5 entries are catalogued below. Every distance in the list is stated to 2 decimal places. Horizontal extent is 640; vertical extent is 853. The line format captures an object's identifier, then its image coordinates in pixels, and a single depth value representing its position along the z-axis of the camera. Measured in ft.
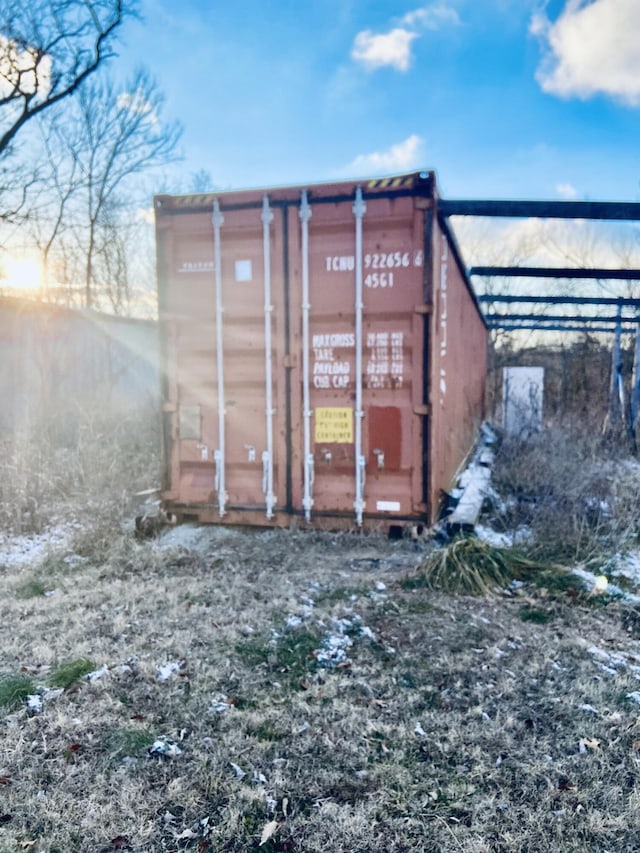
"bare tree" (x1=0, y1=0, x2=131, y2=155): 46.32
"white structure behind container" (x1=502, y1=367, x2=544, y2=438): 45.93
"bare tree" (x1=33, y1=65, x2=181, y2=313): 59.72
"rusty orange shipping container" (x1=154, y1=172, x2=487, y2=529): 18.74
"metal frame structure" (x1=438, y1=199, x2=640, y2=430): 19.75
